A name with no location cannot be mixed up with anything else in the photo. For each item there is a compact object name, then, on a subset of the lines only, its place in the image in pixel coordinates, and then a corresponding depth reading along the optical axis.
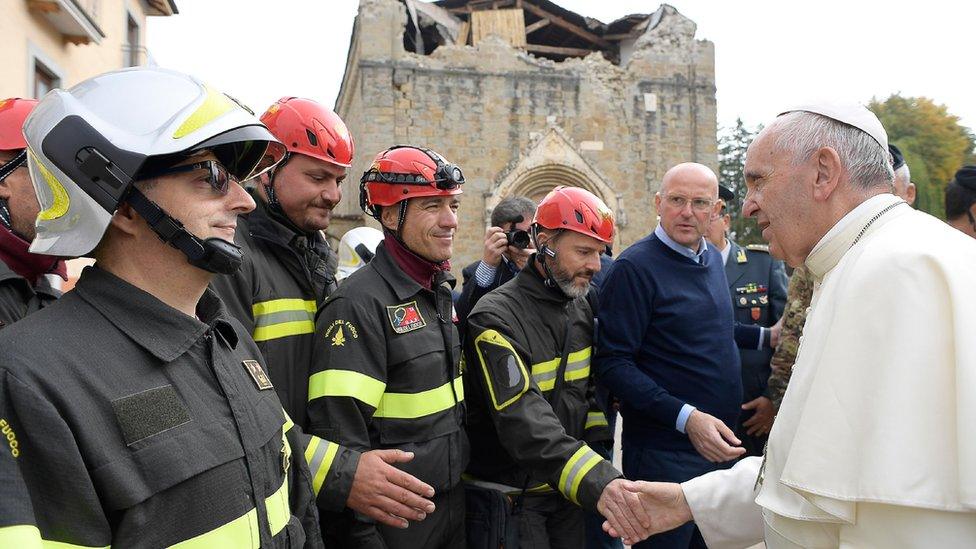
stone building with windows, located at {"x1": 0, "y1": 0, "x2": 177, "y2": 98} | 9.45
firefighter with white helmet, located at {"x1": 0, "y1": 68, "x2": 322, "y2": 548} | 1.41
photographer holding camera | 5.64
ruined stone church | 17.81
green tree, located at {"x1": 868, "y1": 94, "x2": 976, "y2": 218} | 30.83
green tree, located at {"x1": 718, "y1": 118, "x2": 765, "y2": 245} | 50.81
